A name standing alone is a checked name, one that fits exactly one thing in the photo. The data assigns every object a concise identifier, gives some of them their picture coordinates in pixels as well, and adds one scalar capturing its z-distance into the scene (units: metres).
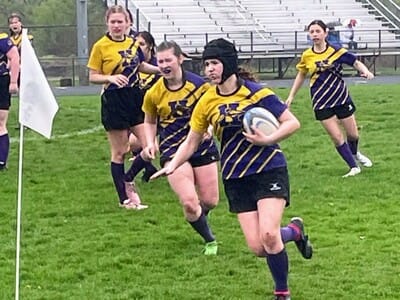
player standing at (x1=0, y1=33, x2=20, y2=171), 12.13
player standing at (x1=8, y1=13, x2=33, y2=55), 15.01
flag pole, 6.17
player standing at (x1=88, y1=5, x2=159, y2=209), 9.73
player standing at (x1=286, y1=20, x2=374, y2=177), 11.93
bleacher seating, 36.75
